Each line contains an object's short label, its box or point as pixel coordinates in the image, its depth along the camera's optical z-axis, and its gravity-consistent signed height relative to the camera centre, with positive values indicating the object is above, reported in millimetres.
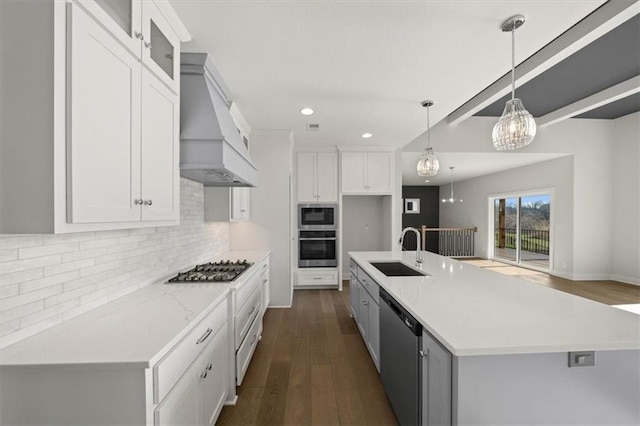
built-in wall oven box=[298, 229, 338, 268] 4910 -637
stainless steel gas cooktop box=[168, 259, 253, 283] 2000 -492
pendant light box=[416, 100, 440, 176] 3055 +559
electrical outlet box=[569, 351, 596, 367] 1089 -589
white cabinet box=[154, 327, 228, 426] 1101 -887
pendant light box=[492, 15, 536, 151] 1843 +609
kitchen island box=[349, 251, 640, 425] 1042 -637
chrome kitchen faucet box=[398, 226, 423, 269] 2612 -477
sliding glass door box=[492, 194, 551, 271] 6542 -423
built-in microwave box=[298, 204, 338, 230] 4902 -34
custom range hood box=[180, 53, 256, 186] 1795 +609
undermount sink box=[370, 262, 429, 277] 2731 -587
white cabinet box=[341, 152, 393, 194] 4977 +765
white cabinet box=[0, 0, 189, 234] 862 +343
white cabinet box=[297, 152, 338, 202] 4938 +686
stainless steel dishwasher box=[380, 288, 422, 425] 1413 -892
